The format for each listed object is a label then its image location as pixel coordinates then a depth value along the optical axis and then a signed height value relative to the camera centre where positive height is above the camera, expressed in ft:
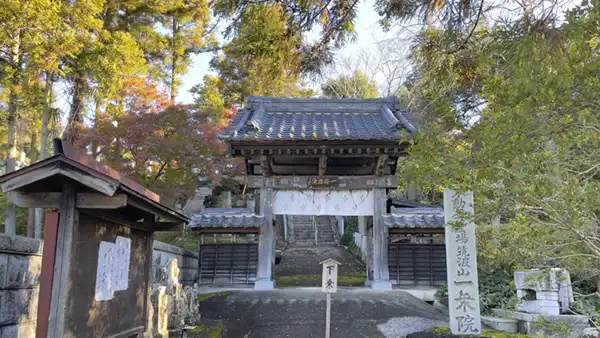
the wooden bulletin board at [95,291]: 12.16 -1.82
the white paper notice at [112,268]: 13.52 -1.07
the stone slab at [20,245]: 11.64 -0.30
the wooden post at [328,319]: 19.38 -3.72
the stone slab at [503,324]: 25.31 -4.92
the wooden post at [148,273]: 17.30 -1.51
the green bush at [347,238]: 72.41 +0.39
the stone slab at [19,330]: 11.82 -2.82
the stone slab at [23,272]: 12.09 -1.12
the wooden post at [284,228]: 78.89 +2.01
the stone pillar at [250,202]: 63.62 +5.79
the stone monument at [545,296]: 25.29 -3.23
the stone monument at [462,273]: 21.88 -1.62
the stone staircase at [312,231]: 78.19 +1.69
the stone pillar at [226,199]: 72.84 +6.79
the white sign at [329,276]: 21.57 -1.85
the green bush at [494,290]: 30.63 -3.57
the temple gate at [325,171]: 33.88 +6.30
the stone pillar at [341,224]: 80.63 +3.16
